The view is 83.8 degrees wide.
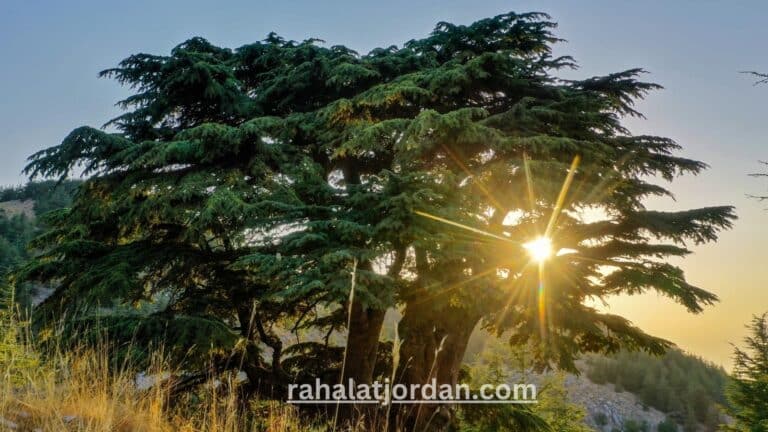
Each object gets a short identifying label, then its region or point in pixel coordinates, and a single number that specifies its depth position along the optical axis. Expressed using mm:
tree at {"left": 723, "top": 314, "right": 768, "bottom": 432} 15540
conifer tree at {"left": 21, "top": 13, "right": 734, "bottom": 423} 5574
